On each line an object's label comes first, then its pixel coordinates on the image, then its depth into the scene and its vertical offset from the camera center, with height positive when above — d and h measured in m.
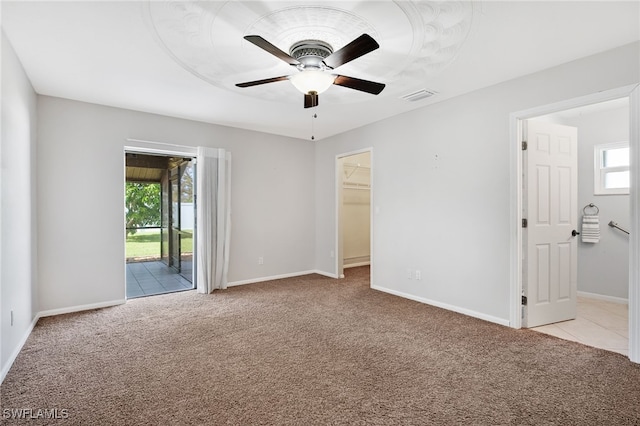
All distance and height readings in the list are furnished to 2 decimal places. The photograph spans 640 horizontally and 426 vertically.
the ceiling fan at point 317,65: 2.12 +1.04
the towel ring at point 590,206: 4.35 +0.04
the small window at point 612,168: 4.18 +0.56
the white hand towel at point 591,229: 4.29 -0.25
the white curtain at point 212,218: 4.60 -0.10
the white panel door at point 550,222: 3.26 -0.13
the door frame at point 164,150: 4.16 +0.84
